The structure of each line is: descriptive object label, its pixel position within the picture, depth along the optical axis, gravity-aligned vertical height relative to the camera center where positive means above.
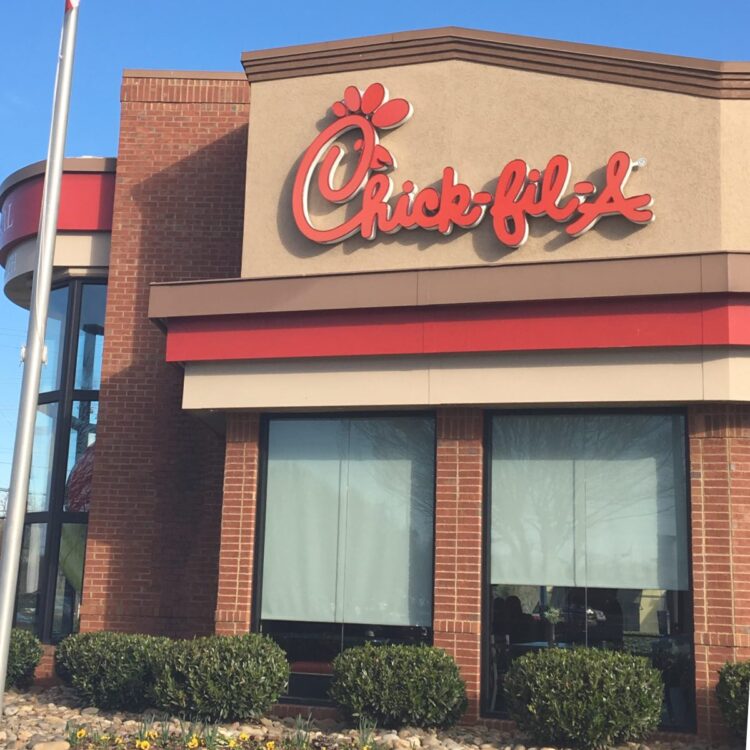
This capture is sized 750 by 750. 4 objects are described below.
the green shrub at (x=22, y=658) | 15.77 -1.21
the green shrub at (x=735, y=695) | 11.16 -0.99
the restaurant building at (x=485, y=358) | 12.56 +2.93
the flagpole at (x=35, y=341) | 10.22 +2.41
